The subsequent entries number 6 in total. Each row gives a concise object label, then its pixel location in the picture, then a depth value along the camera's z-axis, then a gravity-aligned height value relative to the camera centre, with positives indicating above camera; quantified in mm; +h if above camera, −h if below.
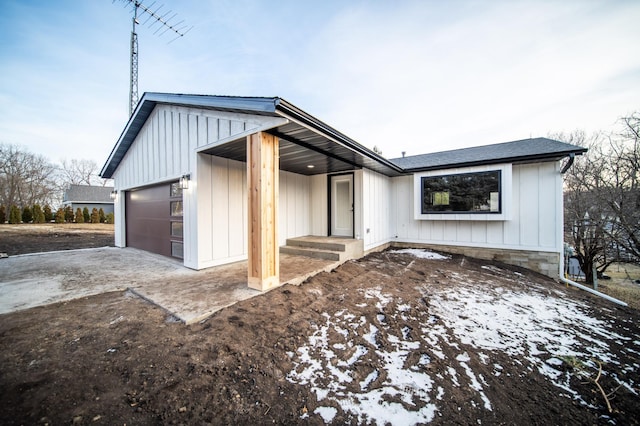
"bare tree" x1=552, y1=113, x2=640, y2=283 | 5559 +282
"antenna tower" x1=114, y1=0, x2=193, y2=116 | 7871 +7022
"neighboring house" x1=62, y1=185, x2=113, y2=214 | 22188 +1520
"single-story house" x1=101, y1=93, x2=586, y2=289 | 3361 +534
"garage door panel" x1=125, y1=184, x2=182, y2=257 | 5527 -203
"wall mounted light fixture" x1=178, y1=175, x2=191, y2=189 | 4586 +625
